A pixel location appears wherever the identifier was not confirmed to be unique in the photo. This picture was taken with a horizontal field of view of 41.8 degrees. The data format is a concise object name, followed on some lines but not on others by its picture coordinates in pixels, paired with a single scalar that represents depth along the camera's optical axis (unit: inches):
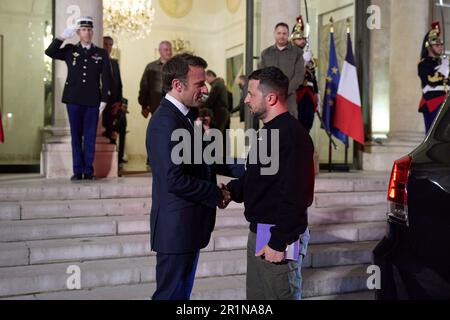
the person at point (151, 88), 404.8
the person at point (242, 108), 415.3
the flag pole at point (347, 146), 435.7
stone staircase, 200.1
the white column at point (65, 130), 332.2
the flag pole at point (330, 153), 415.8
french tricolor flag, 411.2
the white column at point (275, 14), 380.5
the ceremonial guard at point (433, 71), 372.8
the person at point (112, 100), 361.4
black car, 107.7
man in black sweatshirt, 119.4
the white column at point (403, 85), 440.1
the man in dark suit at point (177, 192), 122.0
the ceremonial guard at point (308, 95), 370.6
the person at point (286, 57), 340.8
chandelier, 576.4
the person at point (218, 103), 475.2
